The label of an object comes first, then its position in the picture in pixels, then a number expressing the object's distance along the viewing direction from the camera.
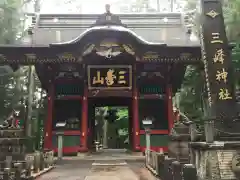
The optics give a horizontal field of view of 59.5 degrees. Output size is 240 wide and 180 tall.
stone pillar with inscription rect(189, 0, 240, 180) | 4.63
